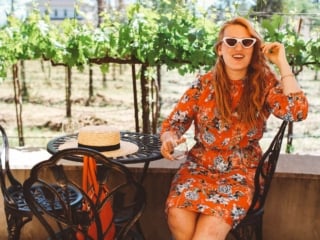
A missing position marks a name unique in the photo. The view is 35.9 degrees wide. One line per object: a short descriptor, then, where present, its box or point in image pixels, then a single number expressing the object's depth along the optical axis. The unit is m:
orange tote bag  2.01
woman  2.05
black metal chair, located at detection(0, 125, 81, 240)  2.14
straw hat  2.05
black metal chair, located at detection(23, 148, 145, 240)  1.54
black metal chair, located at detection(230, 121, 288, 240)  2.06
